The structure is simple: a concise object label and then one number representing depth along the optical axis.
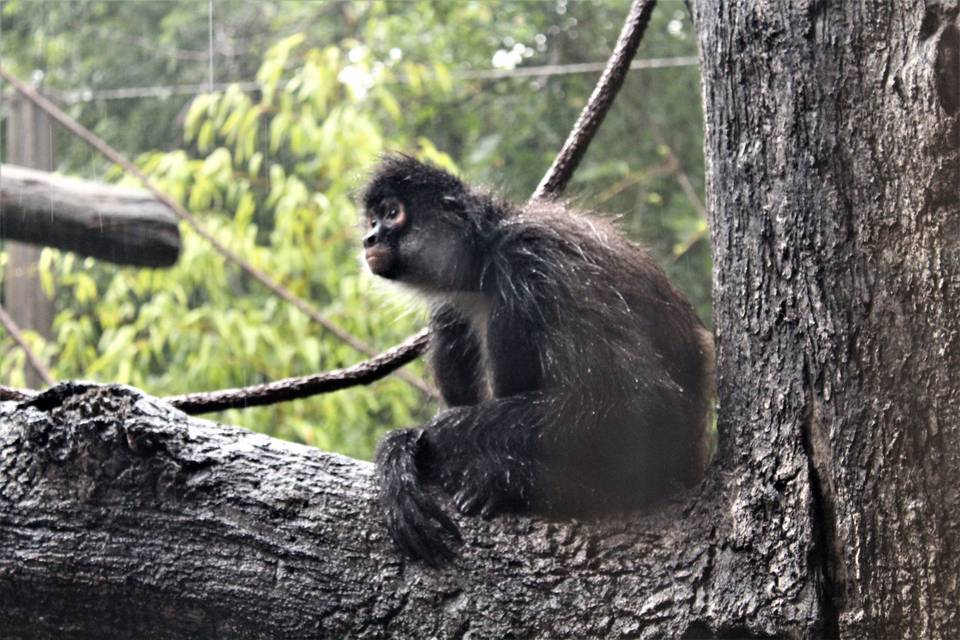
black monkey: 4.45
